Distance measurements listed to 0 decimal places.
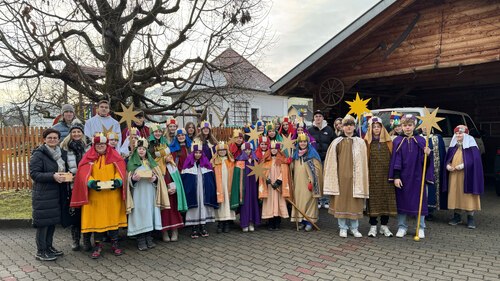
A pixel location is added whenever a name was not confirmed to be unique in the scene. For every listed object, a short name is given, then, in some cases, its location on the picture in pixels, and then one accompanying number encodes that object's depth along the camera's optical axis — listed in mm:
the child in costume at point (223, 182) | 6090
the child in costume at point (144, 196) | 5227
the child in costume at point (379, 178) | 5699
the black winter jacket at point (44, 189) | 4684
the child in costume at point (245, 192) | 6188
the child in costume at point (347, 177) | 5691
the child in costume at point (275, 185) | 6188
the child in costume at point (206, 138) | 6289
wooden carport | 7590
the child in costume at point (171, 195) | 5633
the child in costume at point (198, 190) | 5871
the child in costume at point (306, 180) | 6156
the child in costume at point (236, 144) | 6383
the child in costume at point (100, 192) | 4824
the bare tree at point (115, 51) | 8125
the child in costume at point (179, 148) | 6023
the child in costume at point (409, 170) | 5637
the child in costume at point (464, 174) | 6266
